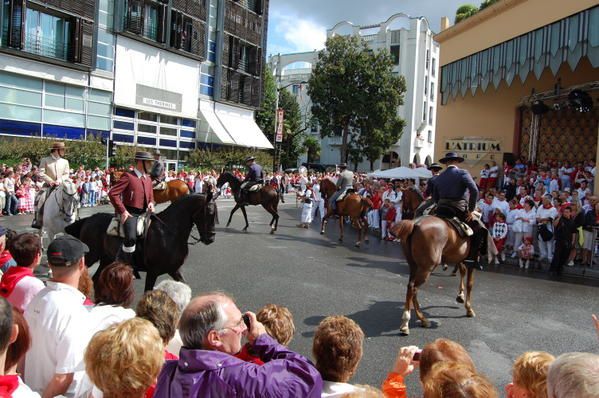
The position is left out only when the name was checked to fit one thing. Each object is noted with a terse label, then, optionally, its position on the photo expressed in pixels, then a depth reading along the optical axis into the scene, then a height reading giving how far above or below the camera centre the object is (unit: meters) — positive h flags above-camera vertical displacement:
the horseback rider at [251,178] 17.39 +0.02
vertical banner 39.94 +4.38
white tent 22.17 +0.61
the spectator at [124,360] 2.38 -0.89
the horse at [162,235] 7.24 -0.93
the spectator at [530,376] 2.75 -1.00
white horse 9.89 -0.77
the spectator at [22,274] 3.83 -0.86
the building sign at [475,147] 23.65 +2.07
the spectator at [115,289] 3.61 -0.87
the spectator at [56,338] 3.01 -1.02
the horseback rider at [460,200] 8.16 -0.17
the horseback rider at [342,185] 16.72 -0.05
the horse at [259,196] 17.09 -0.57
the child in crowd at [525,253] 13.11 -1.54
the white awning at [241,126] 41.28 +4.36
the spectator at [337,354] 2.84 -0.96
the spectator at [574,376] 1.96 -0.71
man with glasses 2.24 -0.86
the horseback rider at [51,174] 10.13 -0.14
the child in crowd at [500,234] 13.97 -1.15
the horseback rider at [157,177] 13.87 -0.11
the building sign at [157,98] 34.06 +5.24
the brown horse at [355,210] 16.03 -0.85
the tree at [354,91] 45.84 +8.46
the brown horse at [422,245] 7.49 -0.86
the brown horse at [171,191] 17.19 -0.57
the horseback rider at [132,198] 7.08 -0.38
